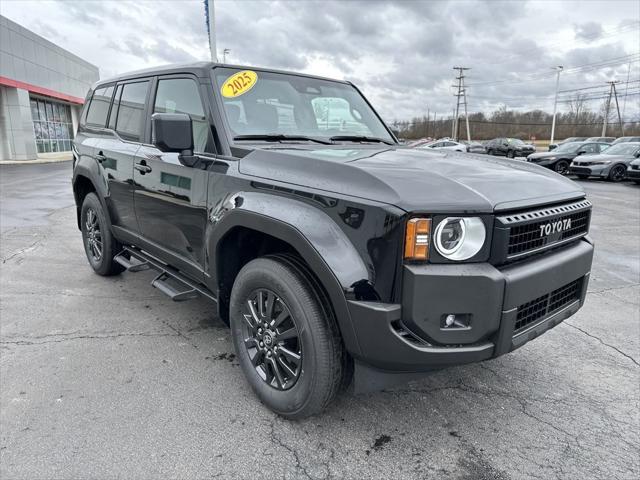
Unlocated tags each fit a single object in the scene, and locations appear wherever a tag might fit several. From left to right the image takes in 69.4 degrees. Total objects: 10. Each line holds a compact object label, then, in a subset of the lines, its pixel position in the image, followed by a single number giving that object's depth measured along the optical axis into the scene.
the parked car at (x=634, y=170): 16.12
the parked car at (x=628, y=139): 24.69
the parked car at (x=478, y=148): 36.14
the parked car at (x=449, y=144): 30.75
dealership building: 24.86
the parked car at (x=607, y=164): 17.86
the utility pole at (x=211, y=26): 11.60
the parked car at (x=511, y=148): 35.34
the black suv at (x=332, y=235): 1.98
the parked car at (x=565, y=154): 20.08
